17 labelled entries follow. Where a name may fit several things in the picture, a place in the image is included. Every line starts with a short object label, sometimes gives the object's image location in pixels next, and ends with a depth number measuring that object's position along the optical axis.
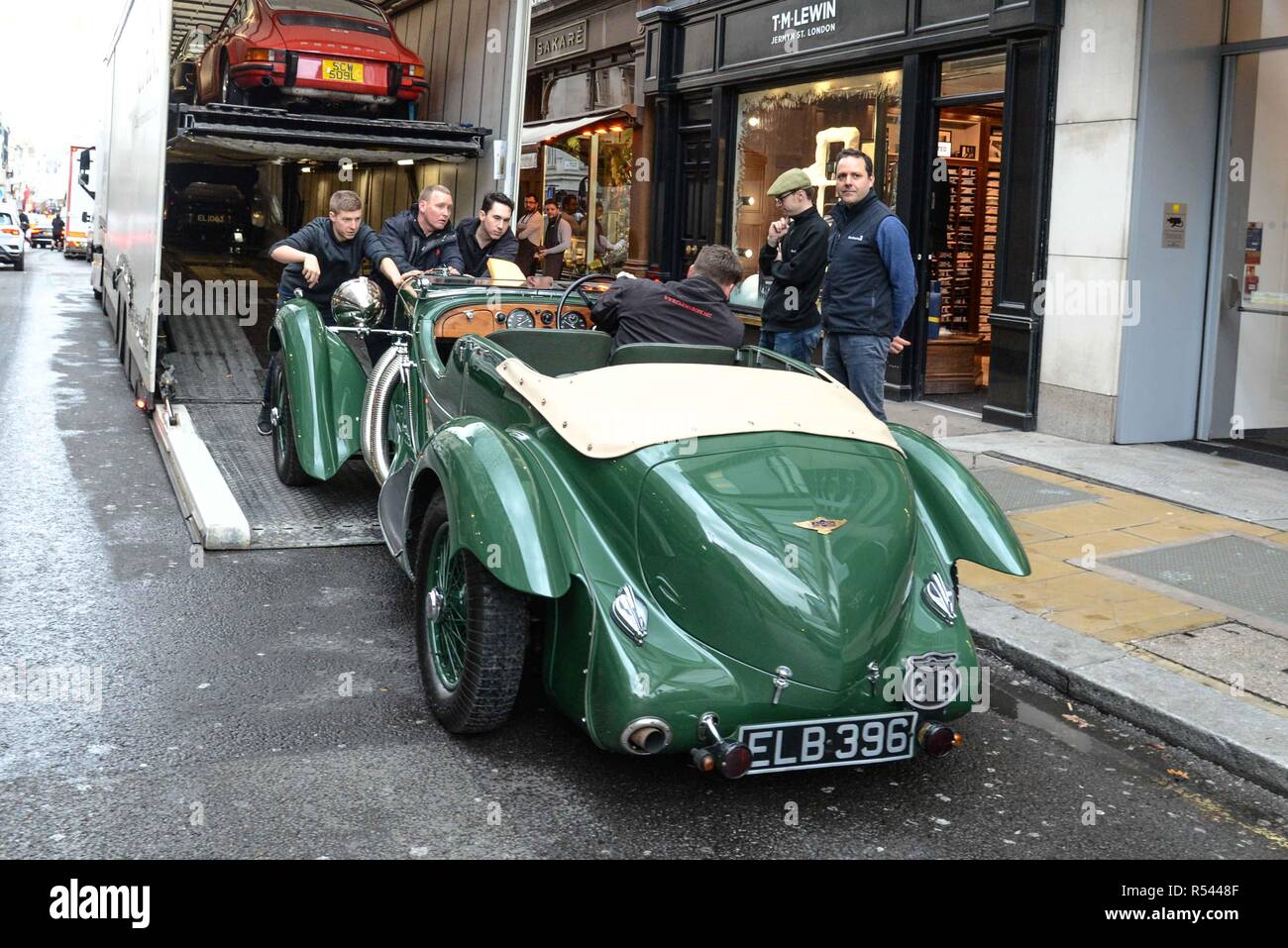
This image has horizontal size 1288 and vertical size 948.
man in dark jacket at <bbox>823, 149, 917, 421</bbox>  7.52
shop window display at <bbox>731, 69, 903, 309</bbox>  12.52
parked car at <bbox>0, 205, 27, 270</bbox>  32.97
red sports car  11.82
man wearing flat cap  8.02
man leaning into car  5.64
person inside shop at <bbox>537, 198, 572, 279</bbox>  15.94
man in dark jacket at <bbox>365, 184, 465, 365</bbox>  8.34
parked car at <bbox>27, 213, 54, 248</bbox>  61.41
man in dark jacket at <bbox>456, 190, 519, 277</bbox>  8.62
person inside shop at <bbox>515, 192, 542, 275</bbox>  15.23
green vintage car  3.69
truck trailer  7.23
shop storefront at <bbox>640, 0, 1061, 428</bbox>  10.48
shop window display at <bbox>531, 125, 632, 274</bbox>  17.78
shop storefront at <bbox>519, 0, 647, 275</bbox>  17.52
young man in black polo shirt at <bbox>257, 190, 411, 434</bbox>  8.20
